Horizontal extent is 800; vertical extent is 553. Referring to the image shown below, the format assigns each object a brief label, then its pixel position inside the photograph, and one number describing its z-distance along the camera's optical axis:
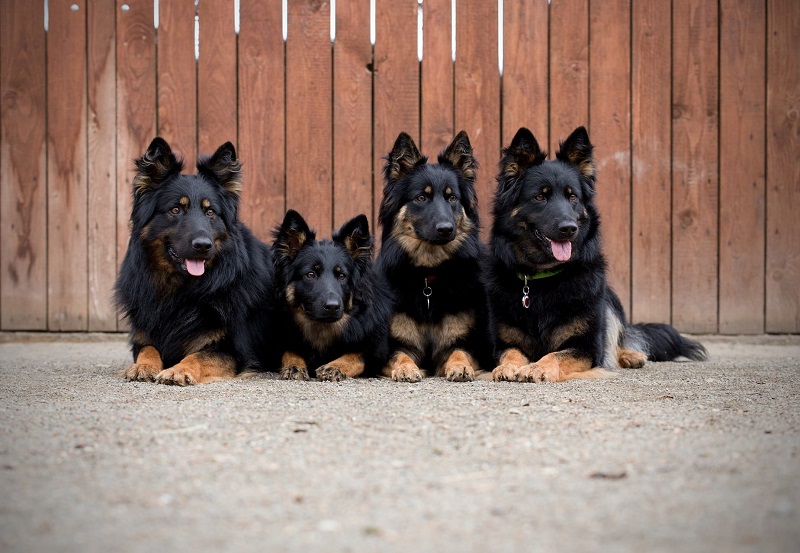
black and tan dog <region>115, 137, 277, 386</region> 4.32
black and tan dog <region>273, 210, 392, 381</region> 4.68
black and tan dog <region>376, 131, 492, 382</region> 4.84
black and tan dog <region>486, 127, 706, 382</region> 4.56
